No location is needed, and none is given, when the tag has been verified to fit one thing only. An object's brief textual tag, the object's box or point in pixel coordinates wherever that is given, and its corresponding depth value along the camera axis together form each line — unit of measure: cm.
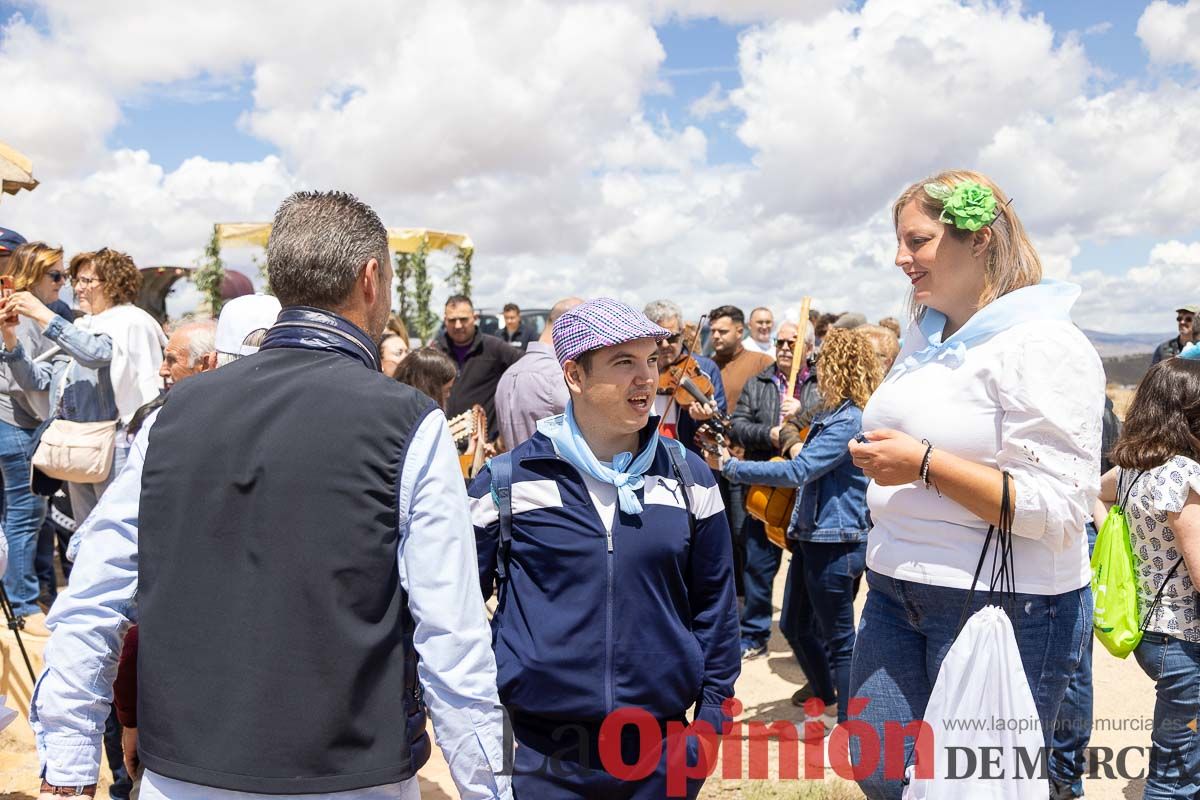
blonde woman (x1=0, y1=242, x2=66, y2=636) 513
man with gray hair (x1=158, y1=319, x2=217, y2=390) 319
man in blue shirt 161
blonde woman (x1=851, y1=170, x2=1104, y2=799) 223
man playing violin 578
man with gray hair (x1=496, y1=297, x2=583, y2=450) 475
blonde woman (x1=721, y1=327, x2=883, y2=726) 430
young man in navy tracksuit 227
